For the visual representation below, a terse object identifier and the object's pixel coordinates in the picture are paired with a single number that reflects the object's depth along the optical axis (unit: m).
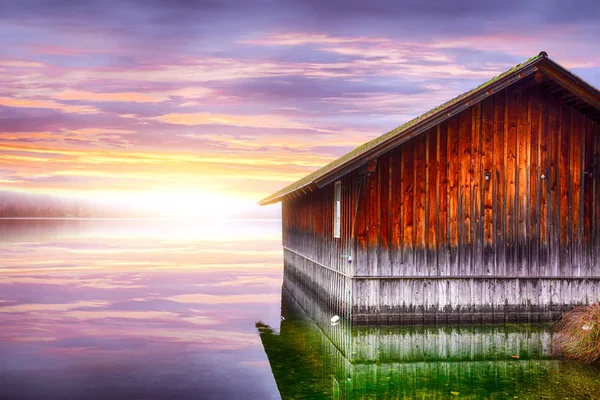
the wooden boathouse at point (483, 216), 17.55
